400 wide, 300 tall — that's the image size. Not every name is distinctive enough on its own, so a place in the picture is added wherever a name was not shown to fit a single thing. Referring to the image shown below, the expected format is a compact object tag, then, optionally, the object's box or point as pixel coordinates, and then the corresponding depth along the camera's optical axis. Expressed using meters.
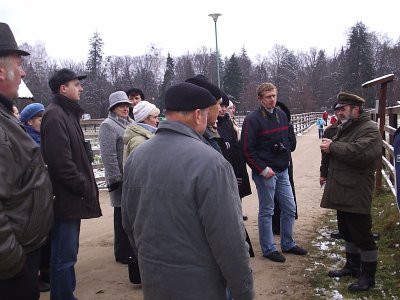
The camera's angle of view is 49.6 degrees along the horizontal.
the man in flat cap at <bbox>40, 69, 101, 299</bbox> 3.64
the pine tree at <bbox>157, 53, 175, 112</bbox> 63.94
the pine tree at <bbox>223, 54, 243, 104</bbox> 66.62
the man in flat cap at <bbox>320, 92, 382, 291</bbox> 4.14
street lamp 18.94
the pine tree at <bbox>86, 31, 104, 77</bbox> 73.06
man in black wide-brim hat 2.23
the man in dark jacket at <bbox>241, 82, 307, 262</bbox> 5.18
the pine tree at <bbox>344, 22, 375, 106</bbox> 58.97
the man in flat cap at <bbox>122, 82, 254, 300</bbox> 2.19
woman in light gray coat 4.81
